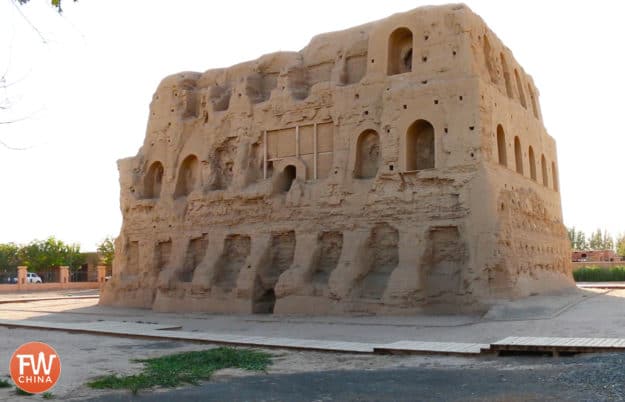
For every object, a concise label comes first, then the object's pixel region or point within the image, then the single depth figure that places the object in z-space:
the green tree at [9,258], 59.38
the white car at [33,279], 49.94
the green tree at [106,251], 56.28
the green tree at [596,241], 88.25
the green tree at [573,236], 85.44
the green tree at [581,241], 87.12
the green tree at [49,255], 58.53
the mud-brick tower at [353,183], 19.45
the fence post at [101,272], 43.06
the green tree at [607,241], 87.55
